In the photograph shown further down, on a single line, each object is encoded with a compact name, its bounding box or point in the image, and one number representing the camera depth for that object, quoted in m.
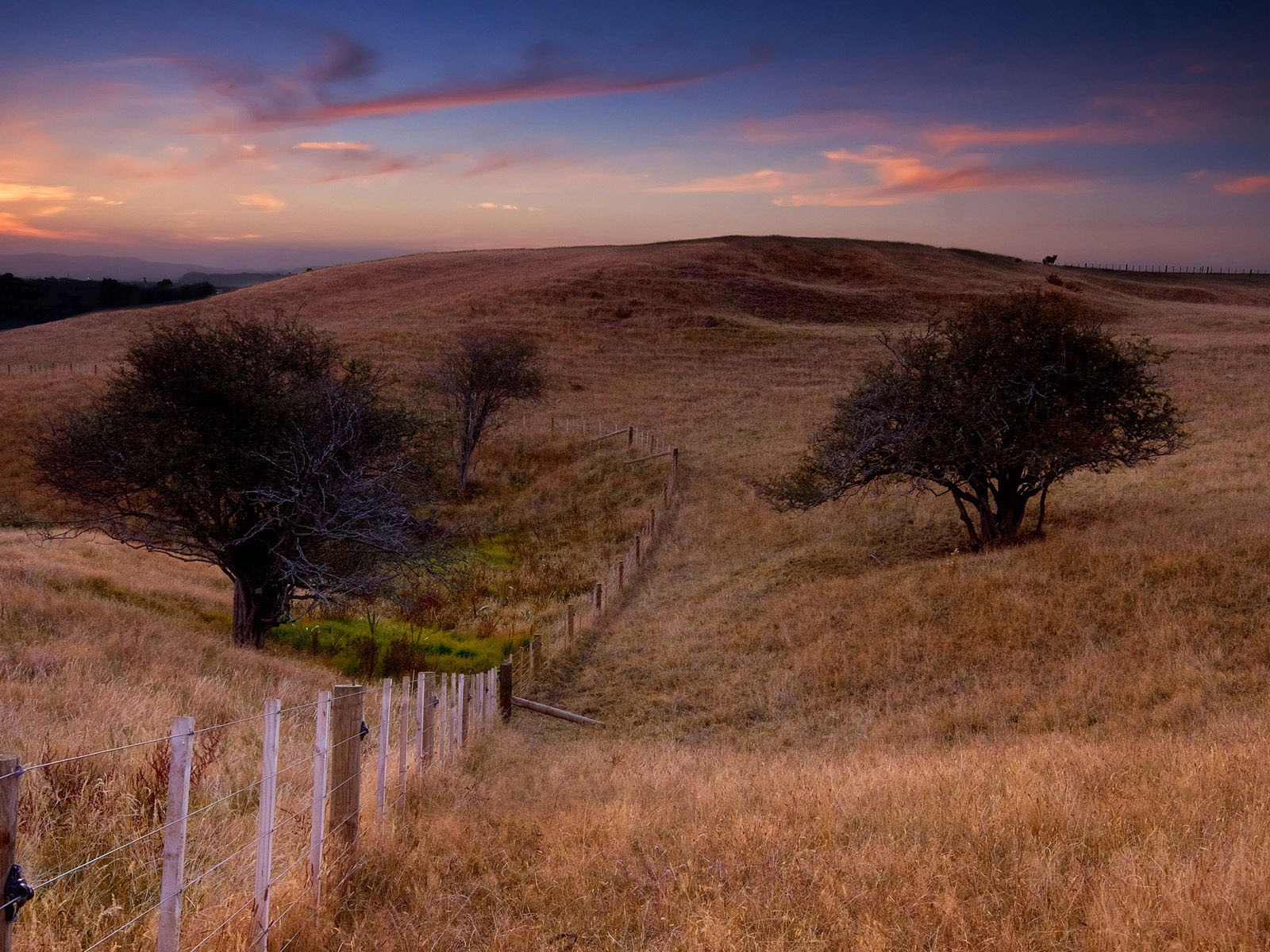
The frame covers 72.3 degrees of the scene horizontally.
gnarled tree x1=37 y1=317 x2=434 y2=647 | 18.05
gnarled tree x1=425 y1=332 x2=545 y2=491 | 42.00
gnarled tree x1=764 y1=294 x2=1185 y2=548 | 22.33
